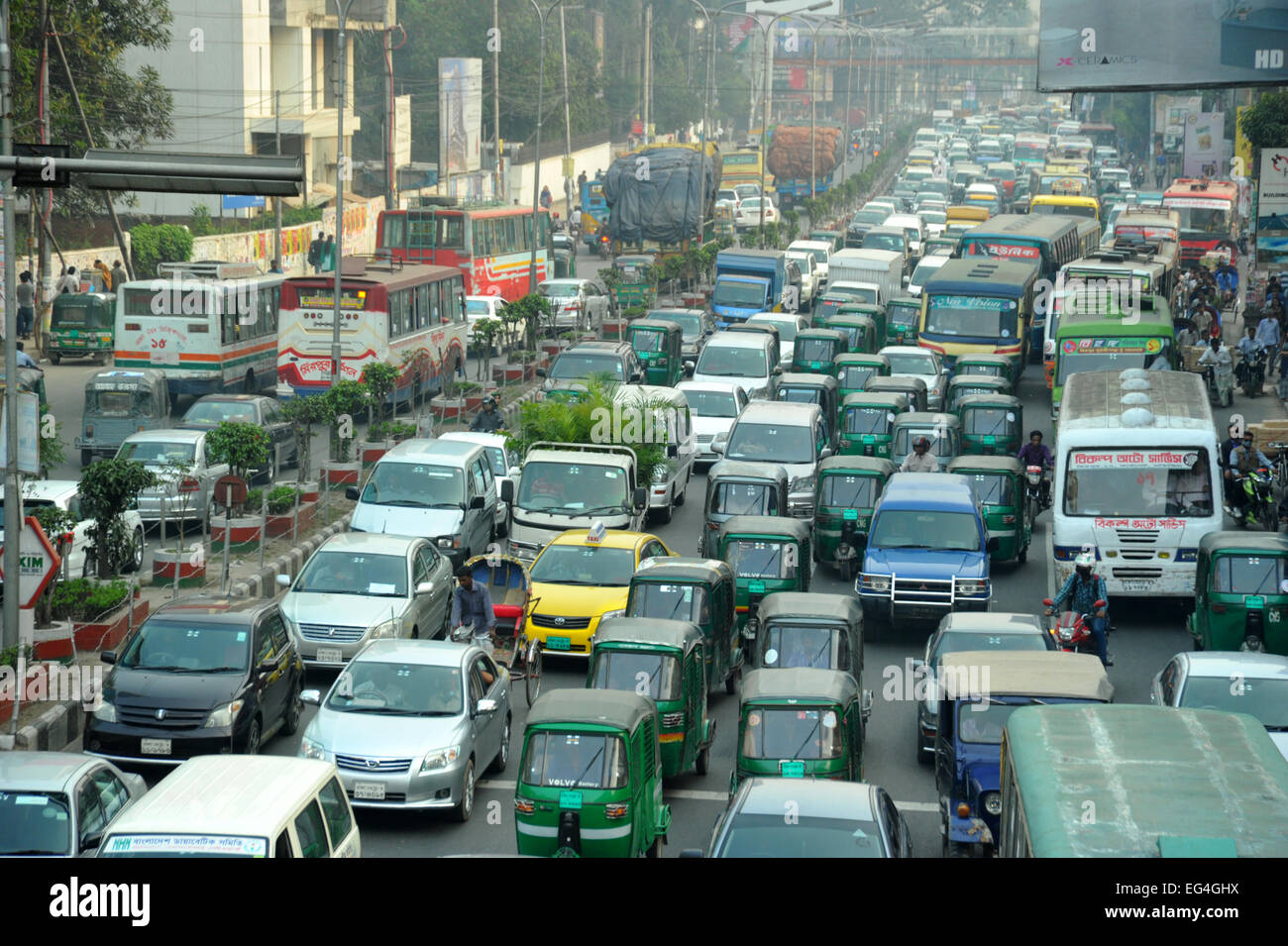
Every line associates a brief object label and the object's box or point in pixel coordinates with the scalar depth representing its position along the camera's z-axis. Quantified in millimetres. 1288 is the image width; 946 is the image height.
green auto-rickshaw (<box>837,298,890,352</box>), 40906
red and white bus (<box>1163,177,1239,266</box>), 61094
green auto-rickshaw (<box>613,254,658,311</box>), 49125
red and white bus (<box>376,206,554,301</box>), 43625
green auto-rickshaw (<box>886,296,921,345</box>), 41062
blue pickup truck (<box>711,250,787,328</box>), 44469
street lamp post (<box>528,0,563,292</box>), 46469
